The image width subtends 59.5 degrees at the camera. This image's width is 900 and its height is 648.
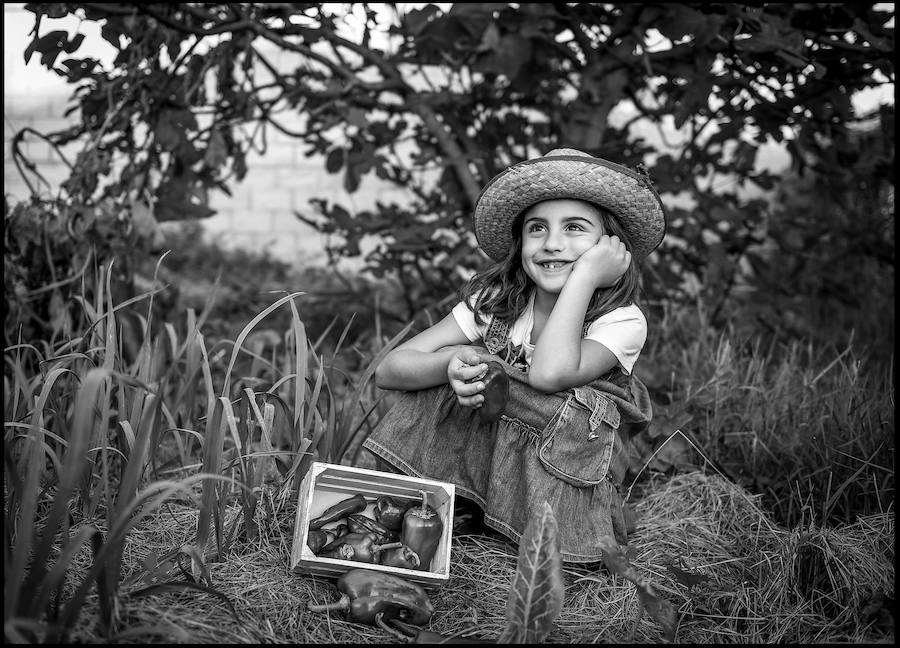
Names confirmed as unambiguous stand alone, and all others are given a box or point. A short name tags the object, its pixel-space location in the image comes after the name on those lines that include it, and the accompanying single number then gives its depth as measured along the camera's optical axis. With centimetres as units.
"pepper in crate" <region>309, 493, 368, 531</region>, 163
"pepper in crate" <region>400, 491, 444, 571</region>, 162
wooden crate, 153
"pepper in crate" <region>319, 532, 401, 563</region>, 159
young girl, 174
